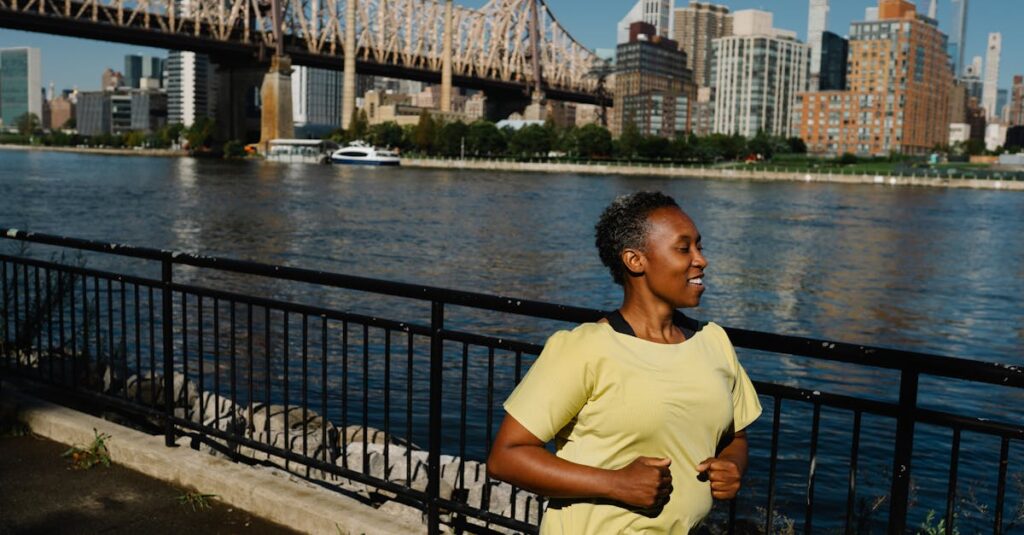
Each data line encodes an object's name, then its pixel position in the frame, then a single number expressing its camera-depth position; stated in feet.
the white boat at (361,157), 412.36
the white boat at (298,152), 405.39
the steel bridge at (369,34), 317.22
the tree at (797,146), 632.38
